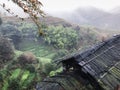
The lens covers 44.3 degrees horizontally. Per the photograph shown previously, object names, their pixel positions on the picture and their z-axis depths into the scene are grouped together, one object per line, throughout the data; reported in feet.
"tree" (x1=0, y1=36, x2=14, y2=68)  53.76
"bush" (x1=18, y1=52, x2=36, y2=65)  53.13
